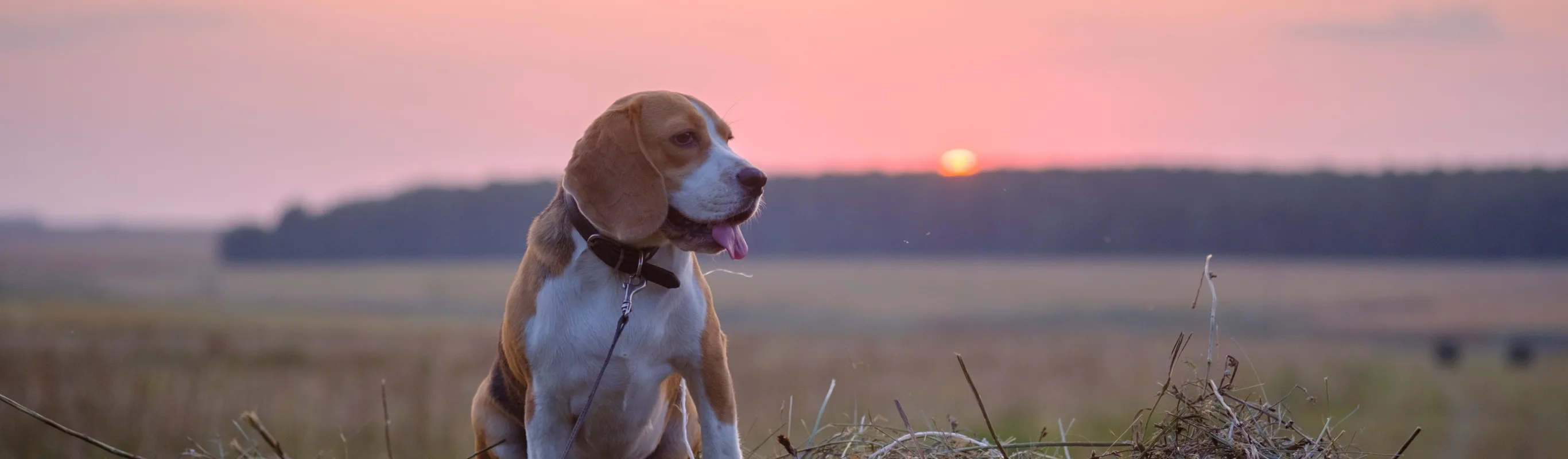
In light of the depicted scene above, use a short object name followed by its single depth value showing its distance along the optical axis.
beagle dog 4.72
